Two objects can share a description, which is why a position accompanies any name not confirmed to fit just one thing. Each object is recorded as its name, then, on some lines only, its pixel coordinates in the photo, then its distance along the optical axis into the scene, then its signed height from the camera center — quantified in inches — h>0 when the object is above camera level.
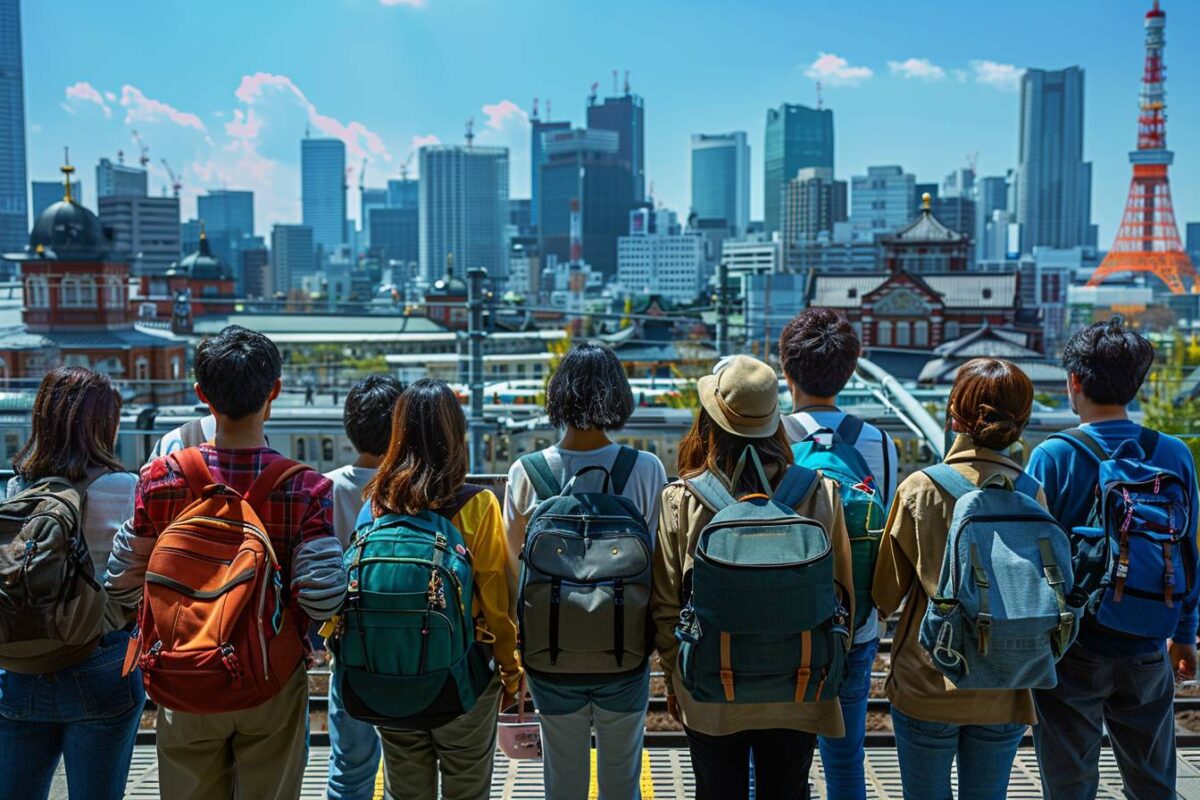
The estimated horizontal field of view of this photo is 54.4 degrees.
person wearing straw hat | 139.6 -35.4
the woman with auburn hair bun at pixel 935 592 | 144.4 -39.3
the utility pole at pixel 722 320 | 833.4 -22.0
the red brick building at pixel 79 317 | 1806.1 -44.6
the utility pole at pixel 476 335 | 553.3 -21.0
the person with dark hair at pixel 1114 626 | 151.5 -43.5
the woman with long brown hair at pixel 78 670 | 147.3 -48.0
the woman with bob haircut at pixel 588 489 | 147.6 -26.6
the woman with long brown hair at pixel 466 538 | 143.3 -31.5
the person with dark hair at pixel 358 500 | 156.9 -29.1
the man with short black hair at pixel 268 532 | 140.2 -30.3
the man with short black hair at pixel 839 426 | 159.2 -18.7
